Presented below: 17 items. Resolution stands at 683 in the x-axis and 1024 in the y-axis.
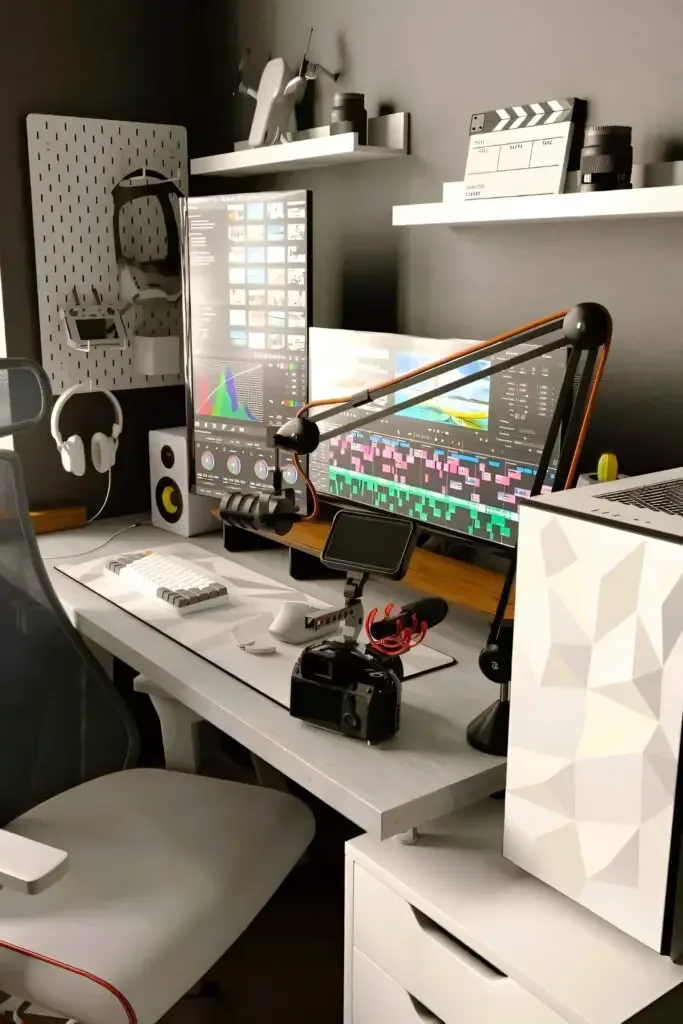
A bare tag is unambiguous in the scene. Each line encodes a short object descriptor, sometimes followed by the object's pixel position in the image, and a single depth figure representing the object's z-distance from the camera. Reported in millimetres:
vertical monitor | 1942
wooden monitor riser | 1661
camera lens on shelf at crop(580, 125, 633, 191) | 1409
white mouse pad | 1471
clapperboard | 1529
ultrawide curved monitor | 1572
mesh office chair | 1177
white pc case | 926
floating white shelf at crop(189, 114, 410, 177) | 1885
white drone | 2061
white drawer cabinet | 973
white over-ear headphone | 2250
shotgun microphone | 1299
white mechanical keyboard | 1730
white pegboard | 2242
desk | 1149
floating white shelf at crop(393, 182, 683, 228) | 1348
